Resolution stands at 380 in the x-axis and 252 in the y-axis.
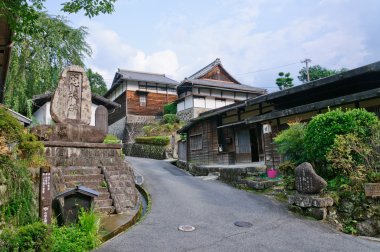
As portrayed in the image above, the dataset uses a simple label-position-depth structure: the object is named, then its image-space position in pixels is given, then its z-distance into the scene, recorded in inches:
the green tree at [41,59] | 666.2
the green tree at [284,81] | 1526.8
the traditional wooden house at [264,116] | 439.8
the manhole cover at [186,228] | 280.0
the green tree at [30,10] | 203.2
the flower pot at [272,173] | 511.5
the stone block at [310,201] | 314.8
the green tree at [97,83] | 1868.8
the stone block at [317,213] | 312.7
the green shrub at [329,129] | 335.0
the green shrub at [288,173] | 394.6
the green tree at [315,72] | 1865.3
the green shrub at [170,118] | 1274.2
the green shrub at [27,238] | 179.8
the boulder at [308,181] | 324.8
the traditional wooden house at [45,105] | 826.8
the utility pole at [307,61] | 1530.1
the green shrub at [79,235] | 214.1
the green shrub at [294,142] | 403.5
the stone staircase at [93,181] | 332.5
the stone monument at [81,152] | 352.5
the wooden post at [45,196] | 235.5
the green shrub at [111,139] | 832.8
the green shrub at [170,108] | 1382.9
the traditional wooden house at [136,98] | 1385.3
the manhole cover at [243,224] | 296.4
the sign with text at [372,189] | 295.0
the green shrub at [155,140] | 1070.4
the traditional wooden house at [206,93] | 1223.5
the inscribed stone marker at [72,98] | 437.4
